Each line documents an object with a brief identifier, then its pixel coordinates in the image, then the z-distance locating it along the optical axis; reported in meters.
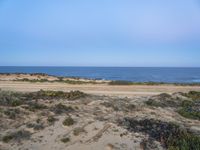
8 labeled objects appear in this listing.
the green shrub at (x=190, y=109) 6.58
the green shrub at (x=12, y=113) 5.72
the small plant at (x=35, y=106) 6.15
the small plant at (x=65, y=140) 4.96
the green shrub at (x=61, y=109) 6.17
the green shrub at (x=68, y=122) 5.53
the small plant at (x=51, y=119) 5.63
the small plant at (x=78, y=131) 5.18
